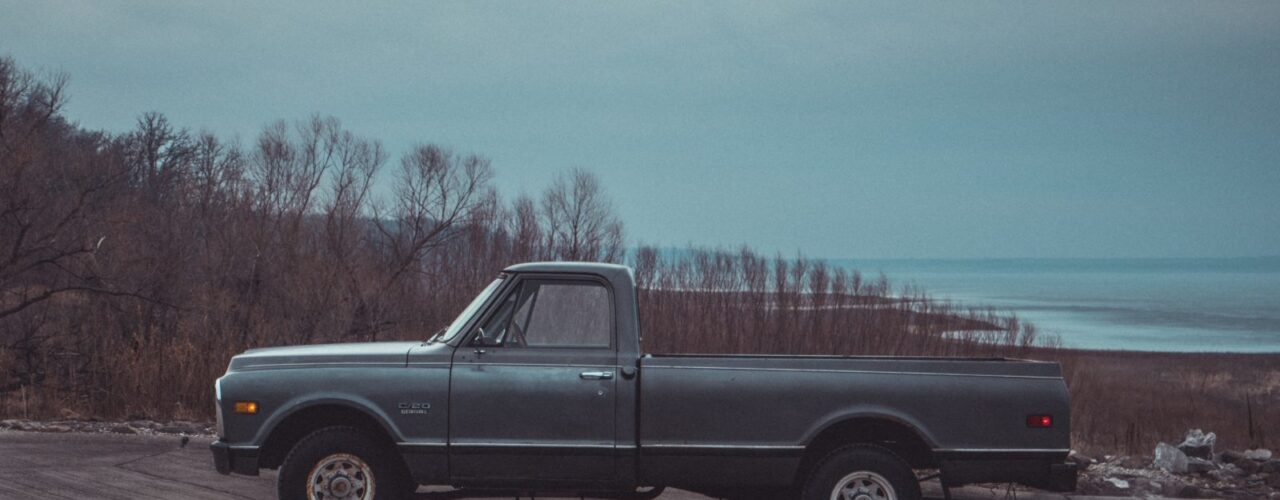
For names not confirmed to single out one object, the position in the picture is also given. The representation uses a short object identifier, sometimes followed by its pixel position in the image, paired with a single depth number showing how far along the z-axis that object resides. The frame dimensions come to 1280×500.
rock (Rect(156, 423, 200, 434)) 13.10
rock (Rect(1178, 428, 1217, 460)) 12.92
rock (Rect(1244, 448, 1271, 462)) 12.94
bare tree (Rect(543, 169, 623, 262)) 31.34
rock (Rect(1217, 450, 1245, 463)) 12.99
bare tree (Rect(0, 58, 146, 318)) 24.61
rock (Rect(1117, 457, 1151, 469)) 12.60
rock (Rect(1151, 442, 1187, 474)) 12.12
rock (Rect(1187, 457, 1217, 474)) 12.03
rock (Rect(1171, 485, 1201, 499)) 10.66
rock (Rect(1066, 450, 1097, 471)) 11.62
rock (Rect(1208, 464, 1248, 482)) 11.87
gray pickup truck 7.78
